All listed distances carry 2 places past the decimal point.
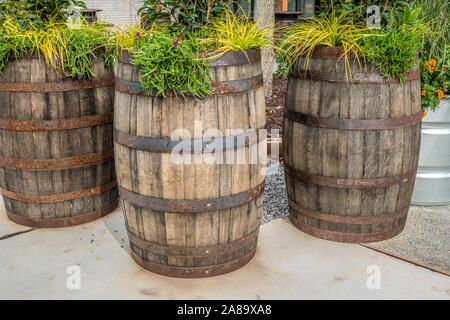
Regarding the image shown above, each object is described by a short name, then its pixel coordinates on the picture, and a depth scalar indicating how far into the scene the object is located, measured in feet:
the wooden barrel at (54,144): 11.21
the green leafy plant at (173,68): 8.48
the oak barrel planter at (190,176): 8.81
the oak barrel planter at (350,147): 10.43
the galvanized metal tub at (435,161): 13.12
